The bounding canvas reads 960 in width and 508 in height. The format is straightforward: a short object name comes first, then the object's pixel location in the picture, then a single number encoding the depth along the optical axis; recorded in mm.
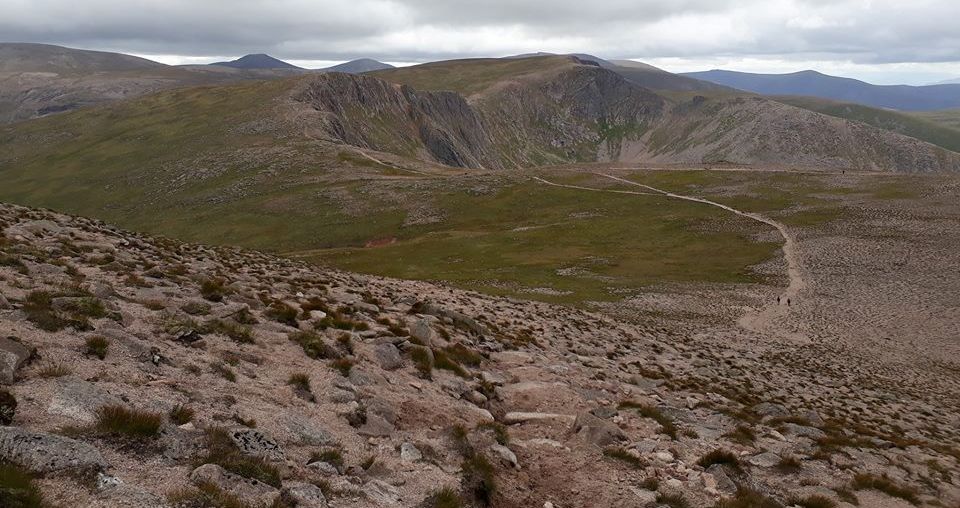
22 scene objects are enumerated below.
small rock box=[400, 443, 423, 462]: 12738
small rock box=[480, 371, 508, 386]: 20109
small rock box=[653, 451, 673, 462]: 15352
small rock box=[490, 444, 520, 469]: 14000
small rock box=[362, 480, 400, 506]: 10562
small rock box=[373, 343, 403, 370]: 18422
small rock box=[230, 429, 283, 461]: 10680
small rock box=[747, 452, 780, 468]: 15914
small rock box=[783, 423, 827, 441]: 18953
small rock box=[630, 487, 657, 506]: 13062
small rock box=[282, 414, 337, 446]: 12172
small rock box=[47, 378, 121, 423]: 9742
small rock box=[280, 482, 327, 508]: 9500
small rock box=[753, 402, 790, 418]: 21672
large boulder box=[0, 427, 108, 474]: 7973
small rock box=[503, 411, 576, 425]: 17141
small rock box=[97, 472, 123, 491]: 8087
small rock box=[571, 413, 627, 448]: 15828
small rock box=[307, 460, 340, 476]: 10969
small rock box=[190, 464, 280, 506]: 9117
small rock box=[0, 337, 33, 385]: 9999
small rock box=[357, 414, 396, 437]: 13492
